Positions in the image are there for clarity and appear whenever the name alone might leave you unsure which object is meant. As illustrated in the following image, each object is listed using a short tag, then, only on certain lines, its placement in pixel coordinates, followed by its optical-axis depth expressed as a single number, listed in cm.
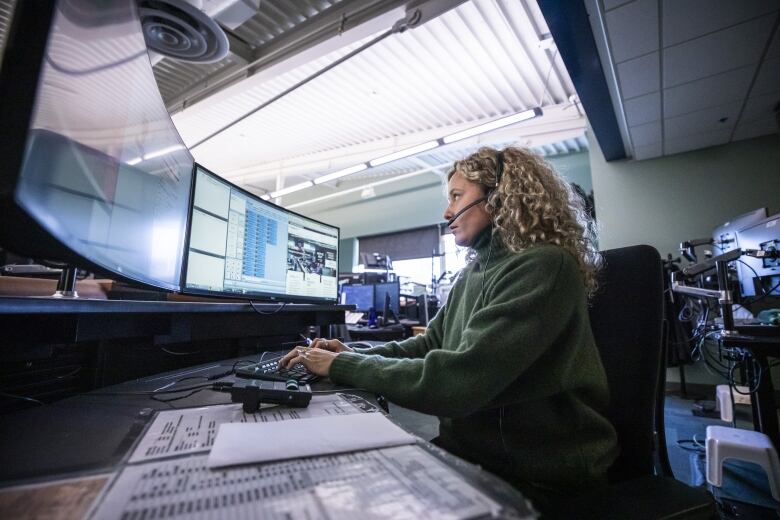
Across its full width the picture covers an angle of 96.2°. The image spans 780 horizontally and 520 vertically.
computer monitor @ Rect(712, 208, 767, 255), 190
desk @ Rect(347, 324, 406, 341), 284
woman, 63
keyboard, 78
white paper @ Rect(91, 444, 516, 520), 28
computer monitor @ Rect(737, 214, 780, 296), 159
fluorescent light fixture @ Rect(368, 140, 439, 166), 389
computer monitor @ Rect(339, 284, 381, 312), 340
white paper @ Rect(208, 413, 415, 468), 39
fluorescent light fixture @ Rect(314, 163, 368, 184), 463
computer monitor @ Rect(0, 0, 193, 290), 37
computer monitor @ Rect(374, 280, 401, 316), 331
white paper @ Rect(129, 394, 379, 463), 42
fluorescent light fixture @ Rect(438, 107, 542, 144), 314
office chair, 70
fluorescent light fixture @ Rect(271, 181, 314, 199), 540
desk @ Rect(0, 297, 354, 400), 58
